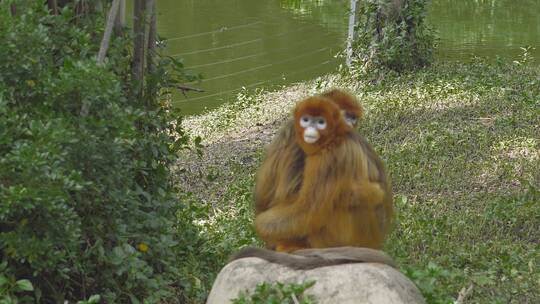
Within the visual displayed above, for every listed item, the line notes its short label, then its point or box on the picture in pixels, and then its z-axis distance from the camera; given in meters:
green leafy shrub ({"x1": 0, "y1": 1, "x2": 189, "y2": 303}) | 7.89
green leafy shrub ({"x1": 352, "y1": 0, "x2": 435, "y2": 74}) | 23.22
